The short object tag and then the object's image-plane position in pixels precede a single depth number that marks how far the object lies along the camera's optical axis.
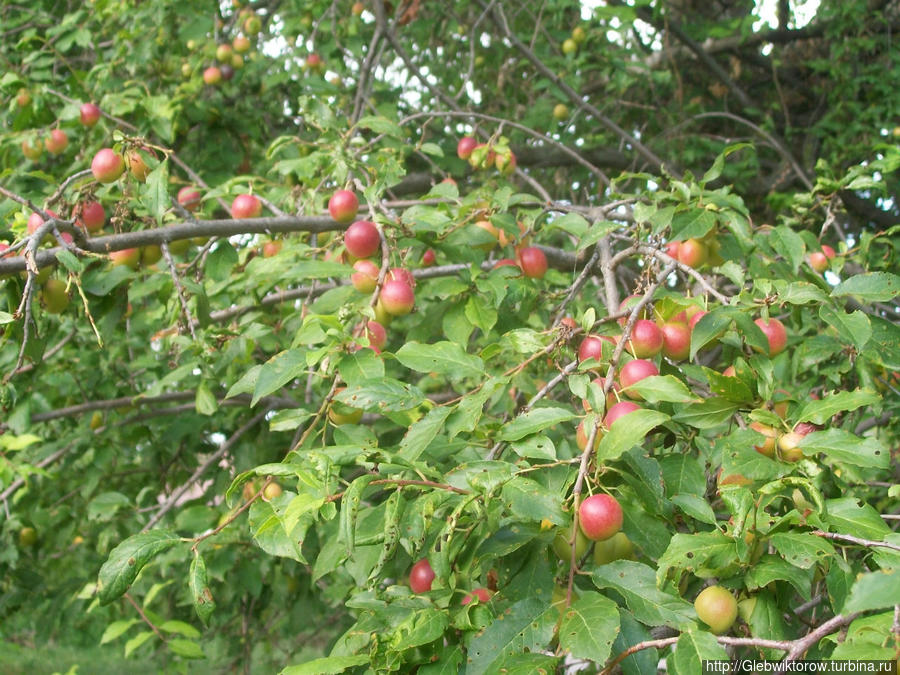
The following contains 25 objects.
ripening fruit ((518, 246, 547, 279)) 1.95
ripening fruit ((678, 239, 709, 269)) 1.72
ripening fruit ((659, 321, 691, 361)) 1.39
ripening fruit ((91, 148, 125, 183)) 1.94
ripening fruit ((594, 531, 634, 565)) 1.24
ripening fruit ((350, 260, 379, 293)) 1.71
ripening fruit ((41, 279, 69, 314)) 1.80
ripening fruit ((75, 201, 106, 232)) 1.96
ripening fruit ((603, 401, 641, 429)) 1.18
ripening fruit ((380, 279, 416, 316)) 1.63
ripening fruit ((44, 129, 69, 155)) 2.66
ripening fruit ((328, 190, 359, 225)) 1.86
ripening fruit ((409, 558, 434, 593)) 1.32
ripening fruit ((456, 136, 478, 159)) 2.96
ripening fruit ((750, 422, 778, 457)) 1.18
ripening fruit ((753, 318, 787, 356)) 1.45
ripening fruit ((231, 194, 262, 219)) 2.09
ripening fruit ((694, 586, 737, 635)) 1.03
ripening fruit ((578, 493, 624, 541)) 1.06
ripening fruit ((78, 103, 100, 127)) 2.69
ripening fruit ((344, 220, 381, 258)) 1.72
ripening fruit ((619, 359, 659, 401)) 1.24
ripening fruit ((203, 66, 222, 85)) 3.48
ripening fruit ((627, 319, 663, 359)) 1.33
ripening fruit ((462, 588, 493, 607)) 1.13
